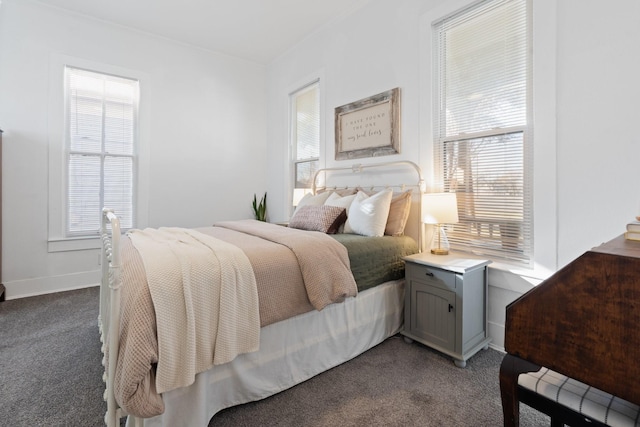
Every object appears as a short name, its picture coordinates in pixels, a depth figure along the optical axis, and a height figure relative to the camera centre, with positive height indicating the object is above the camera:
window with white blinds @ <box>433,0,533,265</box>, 2.08 +0.71
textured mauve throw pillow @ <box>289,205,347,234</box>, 2.56 -0.03
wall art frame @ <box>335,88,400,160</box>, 2.86 +0.94
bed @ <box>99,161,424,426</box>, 1.16 -0.47
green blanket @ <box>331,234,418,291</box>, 2.06 -0.30
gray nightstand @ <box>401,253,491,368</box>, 1.91 -0.60
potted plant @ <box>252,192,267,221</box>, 4.61 +0.11
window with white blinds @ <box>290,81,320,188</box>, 3.91 +1.15
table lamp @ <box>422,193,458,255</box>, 2.21 +0.05
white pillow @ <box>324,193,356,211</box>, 2.78 +0.14
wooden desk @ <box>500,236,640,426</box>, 0.69 -0.28
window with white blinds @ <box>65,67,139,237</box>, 3.43 +0.81
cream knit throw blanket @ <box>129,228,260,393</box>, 1.21 -0.41
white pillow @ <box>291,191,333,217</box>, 3.09 +0.17
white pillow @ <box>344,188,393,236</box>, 2.41 +0.01
